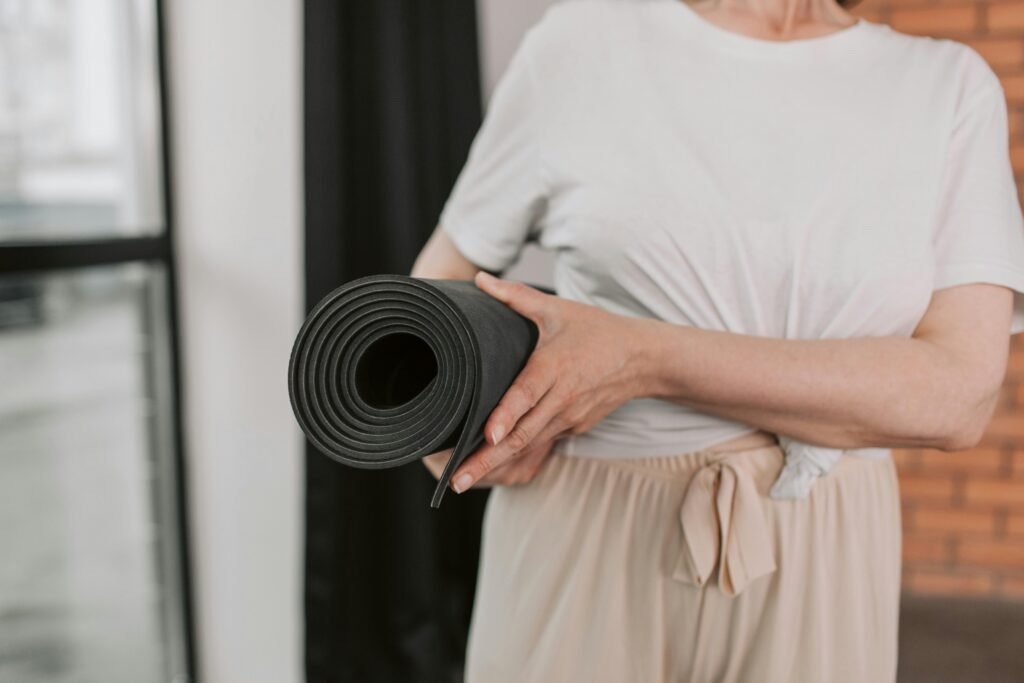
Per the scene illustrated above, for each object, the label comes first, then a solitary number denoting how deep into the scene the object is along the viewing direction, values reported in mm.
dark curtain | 2010
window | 1812
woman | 935
